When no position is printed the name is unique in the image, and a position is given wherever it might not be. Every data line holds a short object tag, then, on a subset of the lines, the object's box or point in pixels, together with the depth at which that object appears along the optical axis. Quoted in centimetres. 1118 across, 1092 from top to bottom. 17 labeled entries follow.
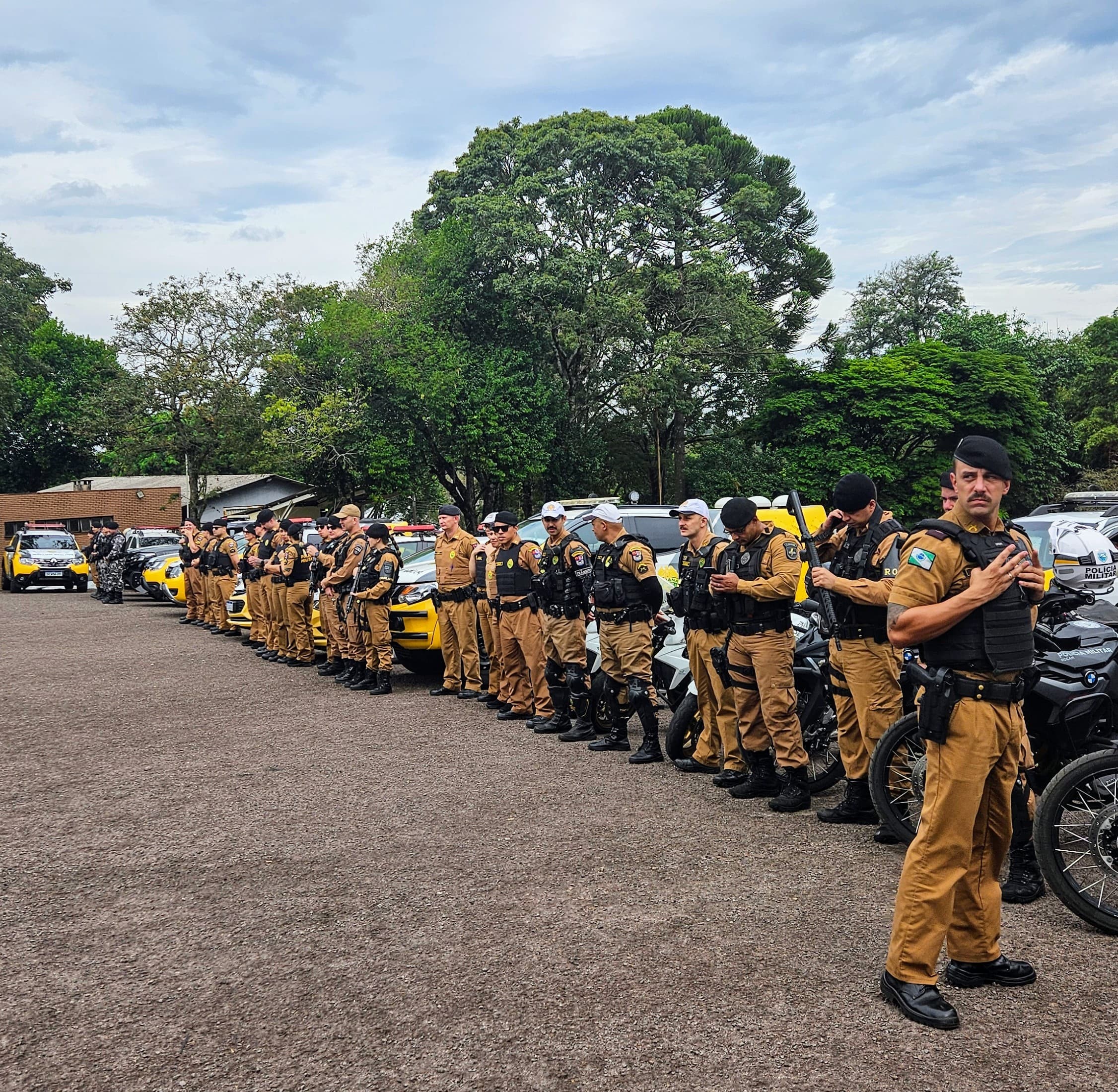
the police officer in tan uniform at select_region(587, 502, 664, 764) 797
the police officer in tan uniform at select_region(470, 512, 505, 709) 1007
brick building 4616
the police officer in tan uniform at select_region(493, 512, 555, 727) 966
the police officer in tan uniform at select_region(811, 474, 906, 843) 587
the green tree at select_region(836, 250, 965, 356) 5491
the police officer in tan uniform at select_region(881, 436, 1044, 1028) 374
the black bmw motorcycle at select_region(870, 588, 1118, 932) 448
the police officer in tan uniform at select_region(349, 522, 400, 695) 1145
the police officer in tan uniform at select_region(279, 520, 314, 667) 1368
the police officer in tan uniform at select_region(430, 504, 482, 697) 1096
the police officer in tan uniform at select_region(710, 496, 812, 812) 655
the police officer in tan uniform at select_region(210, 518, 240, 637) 1842
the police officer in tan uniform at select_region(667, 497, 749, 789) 708
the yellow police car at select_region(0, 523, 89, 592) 3062
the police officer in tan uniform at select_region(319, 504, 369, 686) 1181
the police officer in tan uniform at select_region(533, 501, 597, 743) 877
